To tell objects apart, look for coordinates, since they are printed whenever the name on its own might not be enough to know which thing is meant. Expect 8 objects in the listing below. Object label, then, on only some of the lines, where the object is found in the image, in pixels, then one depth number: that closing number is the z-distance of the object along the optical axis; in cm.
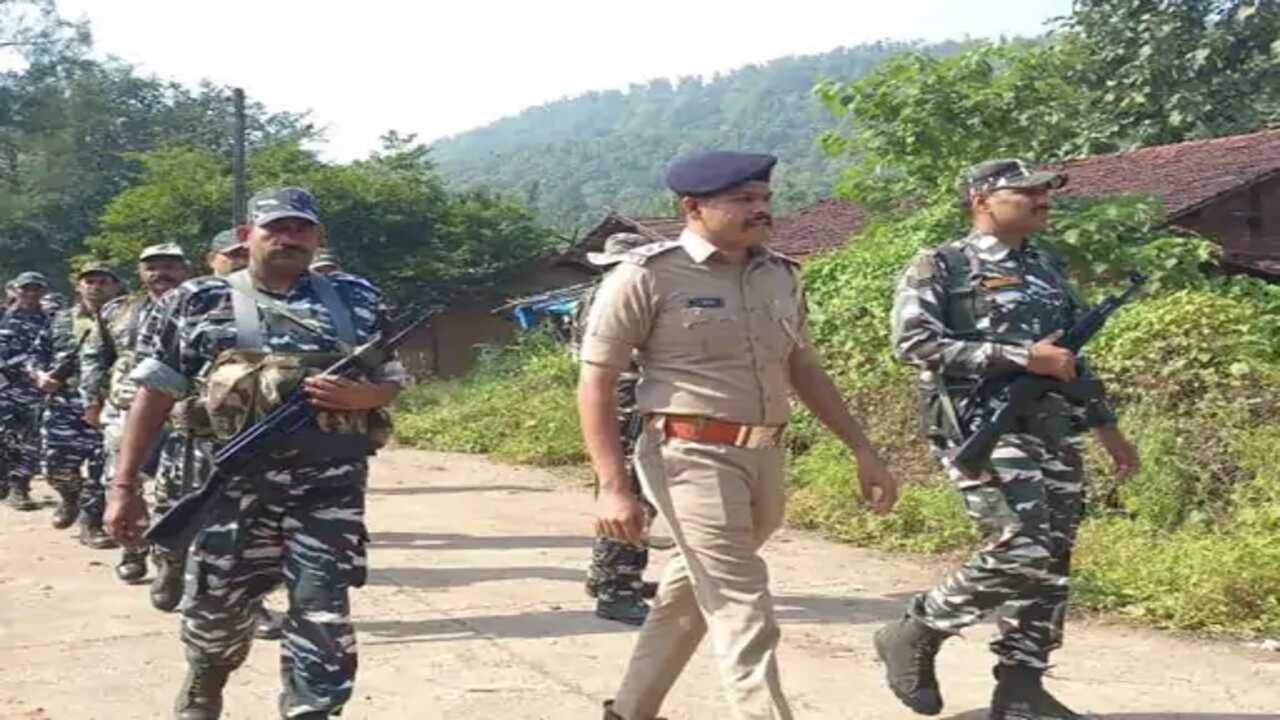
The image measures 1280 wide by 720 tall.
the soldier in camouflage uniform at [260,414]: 441
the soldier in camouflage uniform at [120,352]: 718
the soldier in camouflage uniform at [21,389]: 1067
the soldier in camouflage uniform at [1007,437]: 473
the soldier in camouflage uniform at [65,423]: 930
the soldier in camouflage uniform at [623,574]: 655
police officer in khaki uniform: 404
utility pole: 2419
